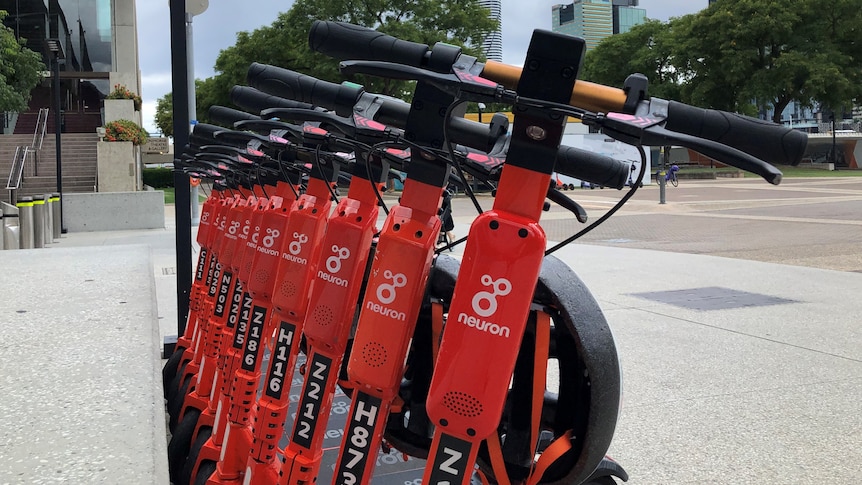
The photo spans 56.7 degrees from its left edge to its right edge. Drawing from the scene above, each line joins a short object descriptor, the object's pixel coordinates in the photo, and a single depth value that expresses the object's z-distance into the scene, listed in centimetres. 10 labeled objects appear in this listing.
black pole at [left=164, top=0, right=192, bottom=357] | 466
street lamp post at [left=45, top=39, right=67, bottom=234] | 1619
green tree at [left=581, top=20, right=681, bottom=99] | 5062
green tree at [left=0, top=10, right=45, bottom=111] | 1803
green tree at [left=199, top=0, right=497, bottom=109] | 2881
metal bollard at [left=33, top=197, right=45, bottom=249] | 1172
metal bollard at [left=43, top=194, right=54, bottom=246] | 1312
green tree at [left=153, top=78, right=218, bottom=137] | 4330
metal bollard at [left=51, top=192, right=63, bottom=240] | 1409
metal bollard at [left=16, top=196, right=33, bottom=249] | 1099
